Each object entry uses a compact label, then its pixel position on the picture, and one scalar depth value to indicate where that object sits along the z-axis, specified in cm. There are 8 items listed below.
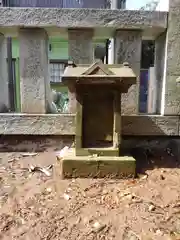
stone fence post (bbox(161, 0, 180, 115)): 174
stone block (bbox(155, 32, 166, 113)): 182
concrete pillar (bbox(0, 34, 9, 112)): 187
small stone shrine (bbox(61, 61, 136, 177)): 146
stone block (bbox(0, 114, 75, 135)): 180
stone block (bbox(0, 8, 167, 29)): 171
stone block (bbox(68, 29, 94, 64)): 176
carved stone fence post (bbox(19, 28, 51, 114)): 175
